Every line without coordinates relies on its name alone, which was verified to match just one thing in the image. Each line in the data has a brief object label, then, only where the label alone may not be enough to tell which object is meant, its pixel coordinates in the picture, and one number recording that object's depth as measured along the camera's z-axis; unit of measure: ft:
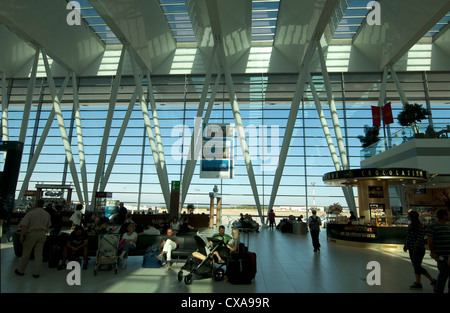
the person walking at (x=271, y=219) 68.13
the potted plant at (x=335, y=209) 59.47
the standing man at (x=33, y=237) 17.35
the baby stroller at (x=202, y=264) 17.60
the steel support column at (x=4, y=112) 84.74
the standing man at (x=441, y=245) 14.10
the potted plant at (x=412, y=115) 52.23
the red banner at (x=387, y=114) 63.62
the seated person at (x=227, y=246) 18.99
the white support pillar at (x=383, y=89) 72.28
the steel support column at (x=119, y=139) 74.59
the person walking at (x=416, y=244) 16.42
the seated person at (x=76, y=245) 20.24
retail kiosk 36.91
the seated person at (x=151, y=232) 25.73
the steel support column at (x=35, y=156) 76.43
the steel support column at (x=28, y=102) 68.59
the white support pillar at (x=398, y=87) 70.74
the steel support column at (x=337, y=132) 64.34
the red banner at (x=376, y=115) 67.51
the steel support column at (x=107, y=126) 68.85
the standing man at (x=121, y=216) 36.58
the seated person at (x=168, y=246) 21.38
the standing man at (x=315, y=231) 30.96
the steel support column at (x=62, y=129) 71.48
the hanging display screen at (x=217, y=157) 41.22
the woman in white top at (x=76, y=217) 31.26
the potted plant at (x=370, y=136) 69.10
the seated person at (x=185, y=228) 32.40
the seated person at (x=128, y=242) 20.80
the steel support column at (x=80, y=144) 75.56
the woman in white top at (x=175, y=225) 35.11
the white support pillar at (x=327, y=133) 68.90
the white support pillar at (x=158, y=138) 72.23
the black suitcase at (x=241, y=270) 17.11
